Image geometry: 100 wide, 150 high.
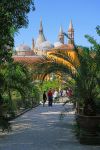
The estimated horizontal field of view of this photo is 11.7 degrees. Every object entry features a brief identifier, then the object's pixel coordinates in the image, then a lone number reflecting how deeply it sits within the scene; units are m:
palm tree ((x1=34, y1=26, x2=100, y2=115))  15.68
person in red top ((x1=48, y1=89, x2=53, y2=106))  42.75
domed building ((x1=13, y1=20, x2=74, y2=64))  133.38
